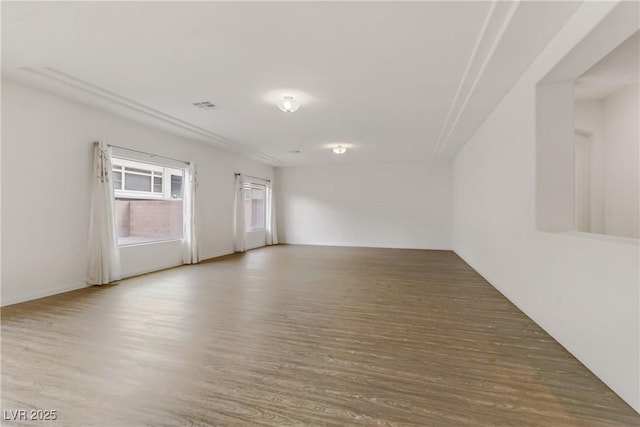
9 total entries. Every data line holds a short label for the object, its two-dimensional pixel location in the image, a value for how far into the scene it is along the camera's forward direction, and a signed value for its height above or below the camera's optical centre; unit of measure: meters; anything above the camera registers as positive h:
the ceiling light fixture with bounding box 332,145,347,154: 7.01 +1.54
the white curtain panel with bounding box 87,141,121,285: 4.31 -0.13
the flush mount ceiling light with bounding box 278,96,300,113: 3.97 +1.50
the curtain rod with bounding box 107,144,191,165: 4.72 +1.09
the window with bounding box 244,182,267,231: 8.99 +0.25
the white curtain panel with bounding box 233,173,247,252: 7.79 -0.17
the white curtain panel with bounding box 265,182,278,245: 9.74 -0.10
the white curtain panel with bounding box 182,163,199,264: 6.18 -0.04
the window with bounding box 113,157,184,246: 5.02 +0.26
